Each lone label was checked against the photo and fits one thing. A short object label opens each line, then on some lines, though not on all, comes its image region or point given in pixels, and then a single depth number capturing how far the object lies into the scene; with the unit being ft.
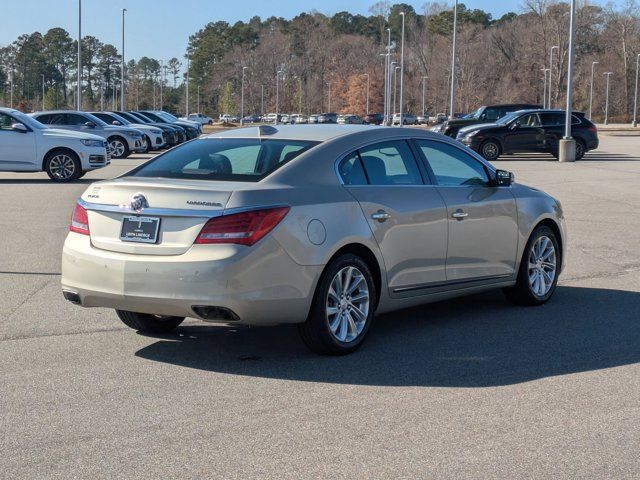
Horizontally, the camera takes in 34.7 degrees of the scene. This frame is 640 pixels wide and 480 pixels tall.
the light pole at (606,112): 357.86
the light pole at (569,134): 110.32
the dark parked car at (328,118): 281.09
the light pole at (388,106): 256.09
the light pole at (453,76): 169.30
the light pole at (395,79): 404.45
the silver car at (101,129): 103.55
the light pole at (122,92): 231.30
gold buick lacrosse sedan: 21.30
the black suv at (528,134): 112.88
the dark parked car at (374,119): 303.27
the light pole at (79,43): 171.21
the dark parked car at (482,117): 128.26
